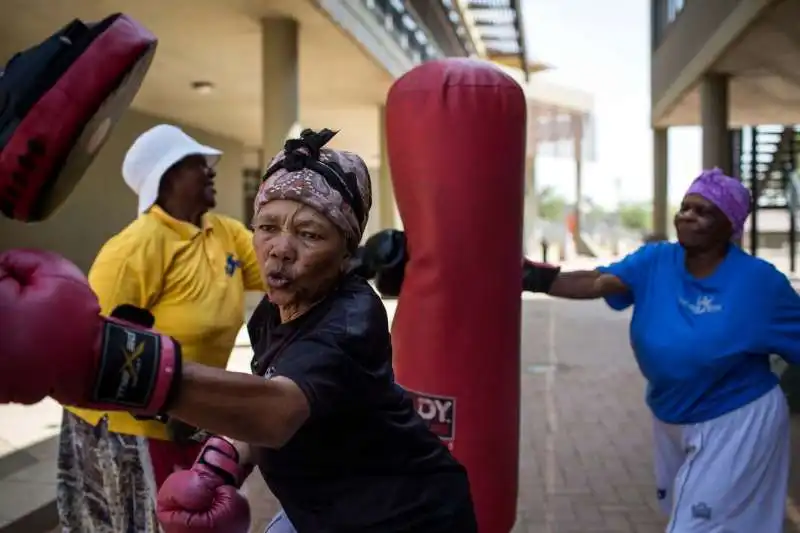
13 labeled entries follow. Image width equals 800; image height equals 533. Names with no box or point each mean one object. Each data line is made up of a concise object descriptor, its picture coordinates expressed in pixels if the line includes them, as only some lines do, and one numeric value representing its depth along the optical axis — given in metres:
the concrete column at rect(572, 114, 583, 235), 30.32
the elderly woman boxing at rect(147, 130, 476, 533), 1.69
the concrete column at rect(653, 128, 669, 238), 18.52
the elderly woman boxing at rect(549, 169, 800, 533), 3.08
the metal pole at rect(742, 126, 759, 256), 14.18
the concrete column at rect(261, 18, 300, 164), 10.23
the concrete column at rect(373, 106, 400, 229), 16.72
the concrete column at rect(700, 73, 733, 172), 12.20
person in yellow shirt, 2.86
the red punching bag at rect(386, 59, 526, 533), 3.06
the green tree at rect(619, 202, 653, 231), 77.50
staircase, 17.14
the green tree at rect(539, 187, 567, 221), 77.31
